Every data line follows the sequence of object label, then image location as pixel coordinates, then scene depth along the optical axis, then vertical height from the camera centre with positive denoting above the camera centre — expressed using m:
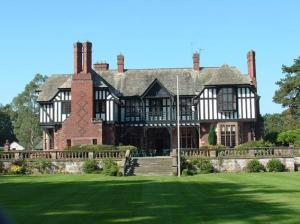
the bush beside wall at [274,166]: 31.49 -1.08
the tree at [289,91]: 58.81 +7.84
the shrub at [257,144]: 36.00 +0.52
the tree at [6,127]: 85.00 +4.85
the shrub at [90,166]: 32.34 -1.00
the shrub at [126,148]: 36.05 +0.30
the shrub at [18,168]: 32.28 -1.09
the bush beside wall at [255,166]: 31.71 -1.12
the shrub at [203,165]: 31.98 -0.99
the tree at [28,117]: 73.12 +5.80
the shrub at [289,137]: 39.38 +1.20
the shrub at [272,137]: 45.00 +1.36
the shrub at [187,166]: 31.73 -1.04
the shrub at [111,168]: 29.49 -1.08
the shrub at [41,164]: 32.91 -0.84
